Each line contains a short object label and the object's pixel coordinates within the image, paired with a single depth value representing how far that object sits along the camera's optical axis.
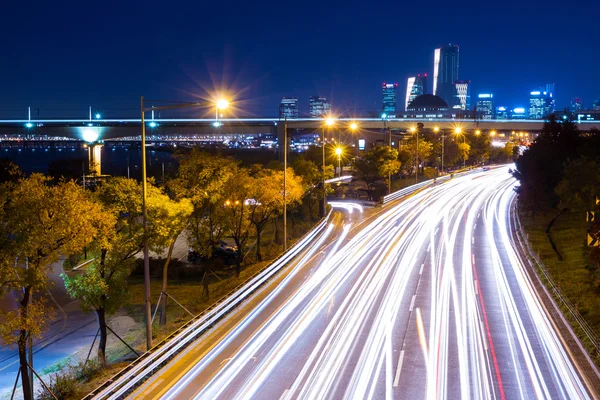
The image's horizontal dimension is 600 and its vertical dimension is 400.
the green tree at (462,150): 92.12
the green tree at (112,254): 19.52
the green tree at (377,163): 62.73
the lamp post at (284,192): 32.59
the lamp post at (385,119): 92.59
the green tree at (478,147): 104.86
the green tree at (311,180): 47.50
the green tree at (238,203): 30.36
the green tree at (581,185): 29.58
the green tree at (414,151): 79.94
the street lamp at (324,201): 46.54
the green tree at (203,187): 26.12
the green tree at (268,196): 32.69
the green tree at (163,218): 20.97
